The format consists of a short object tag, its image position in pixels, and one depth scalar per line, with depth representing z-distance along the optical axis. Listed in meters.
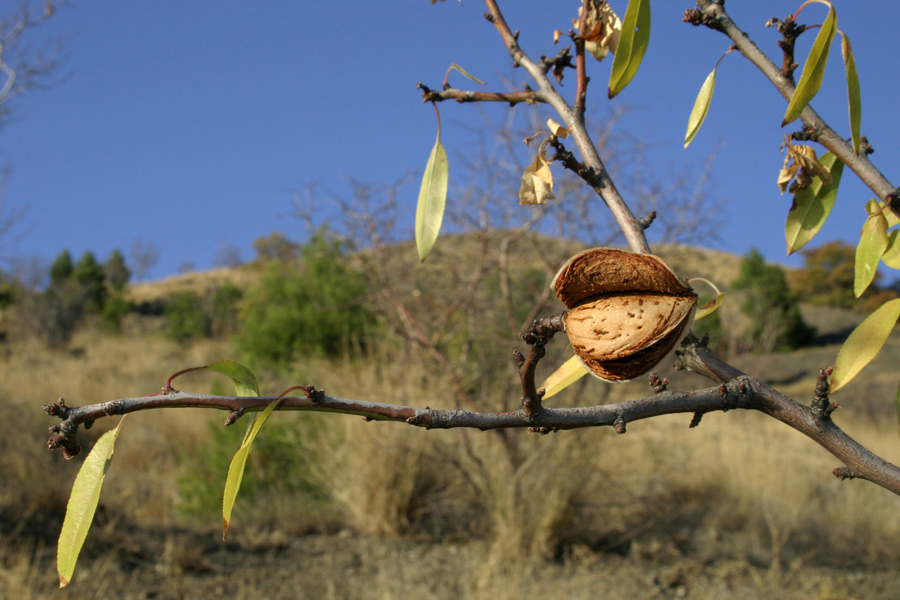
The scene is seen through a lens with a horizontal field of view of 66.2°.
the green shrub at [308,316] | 5.53
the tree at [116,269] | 22.00
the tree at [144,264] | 26.39
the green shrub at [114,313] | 14.34
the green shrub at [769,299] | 11.92
